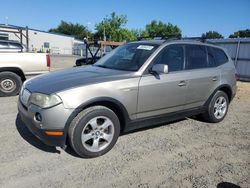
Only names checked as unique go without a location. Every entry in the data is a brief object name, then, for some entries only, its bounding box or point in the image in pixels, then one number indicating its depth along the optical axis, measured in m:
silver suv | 2.56
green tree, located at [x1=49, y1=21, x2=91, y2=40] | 74.84
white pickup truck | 5.44
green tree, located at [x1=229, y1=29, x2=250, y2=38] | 61.53
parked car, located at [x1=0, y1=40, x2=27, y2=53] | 6.34
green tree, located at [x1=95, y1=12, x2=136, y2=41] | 38.59
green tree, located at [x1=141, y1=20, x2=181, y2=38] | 58.50
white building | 39.85
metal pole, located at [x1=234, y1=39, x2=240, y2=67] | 11.12
